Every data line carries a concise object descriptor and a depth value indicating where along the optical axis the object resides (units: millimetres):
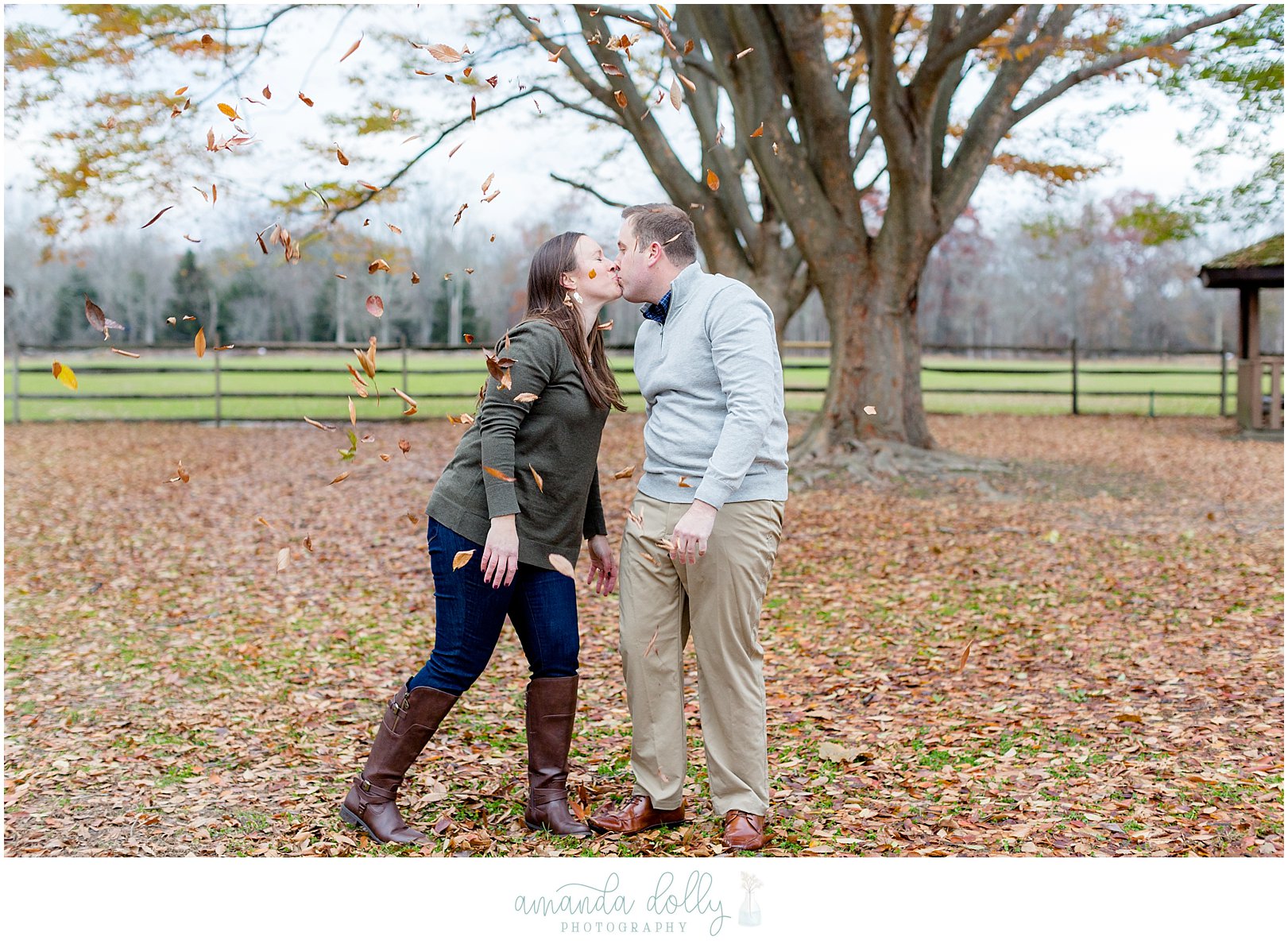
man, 2793
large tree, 8922
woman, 2844
